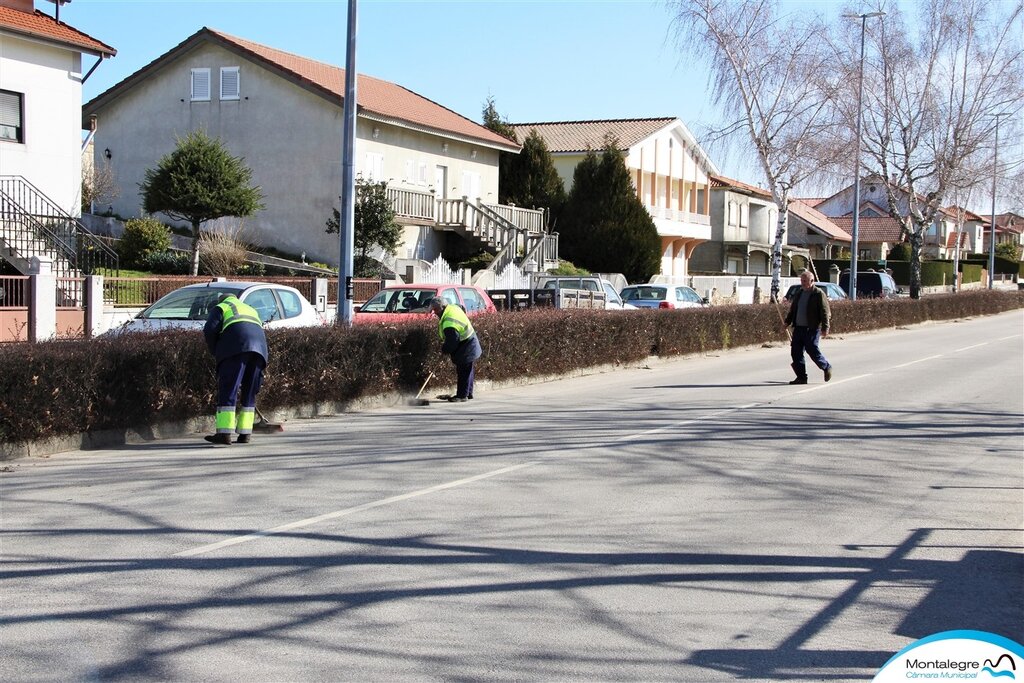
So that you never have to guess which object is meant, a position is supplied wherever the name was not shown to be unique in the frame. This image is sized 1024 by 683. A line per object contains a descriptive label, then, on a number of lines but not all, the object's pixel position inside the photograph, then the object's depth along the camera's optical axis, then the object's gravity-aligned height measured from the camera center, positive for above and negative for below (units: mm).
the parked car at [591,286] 28875 +499
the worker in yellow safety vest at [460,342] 15250 -573
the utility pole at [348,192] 16500 +1618
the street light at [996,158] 47381 +6793
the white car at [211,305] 14719 -131
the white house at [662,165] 52125 +6928
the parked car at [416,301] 19125 +10
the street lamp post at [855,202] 37906 +3832
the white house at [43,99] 26578 +4825
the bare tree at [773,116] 37031 +6515
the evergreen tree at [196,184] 28656 +2952
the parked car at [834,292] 42153 +649
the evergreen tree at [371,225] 31953 +2196
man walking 17984 -222
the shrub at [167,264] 28516 +835
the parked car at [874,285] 45969 +1018
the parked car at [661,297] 29594 +244
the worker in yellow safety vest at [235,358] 11219 -616
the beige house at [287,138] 35094 +5327
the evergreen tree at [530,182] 47062 +5200
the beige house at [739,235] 64062 +4376
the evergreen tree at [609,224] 45594 +3330
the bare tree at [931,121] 45469 +8019
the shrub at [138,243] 29047 +1396
